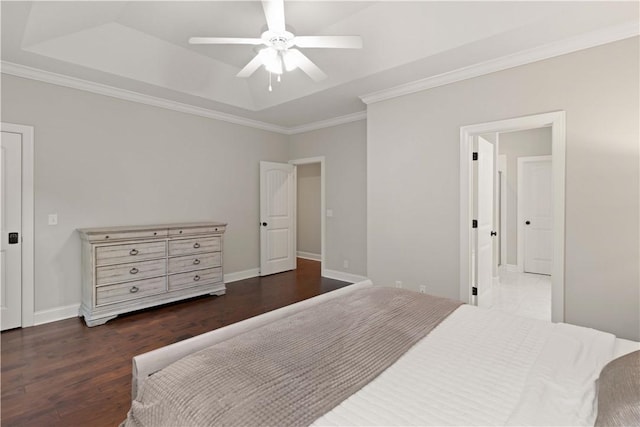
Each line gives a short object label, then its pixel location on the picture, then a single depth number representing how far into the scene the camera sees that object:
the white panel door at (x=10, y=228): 3.16
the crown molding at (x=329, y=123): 4.90
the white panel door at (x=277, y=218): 5.56
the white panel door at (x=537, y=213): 5.54
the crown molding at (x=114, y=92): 3.24
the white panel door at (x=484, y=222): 3.46
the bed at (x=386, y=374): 1.01
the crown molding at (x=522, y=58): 2.52
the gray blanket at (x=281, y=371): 1.02
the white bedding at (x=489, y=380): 1.02
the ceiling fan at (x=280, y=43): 2.18
